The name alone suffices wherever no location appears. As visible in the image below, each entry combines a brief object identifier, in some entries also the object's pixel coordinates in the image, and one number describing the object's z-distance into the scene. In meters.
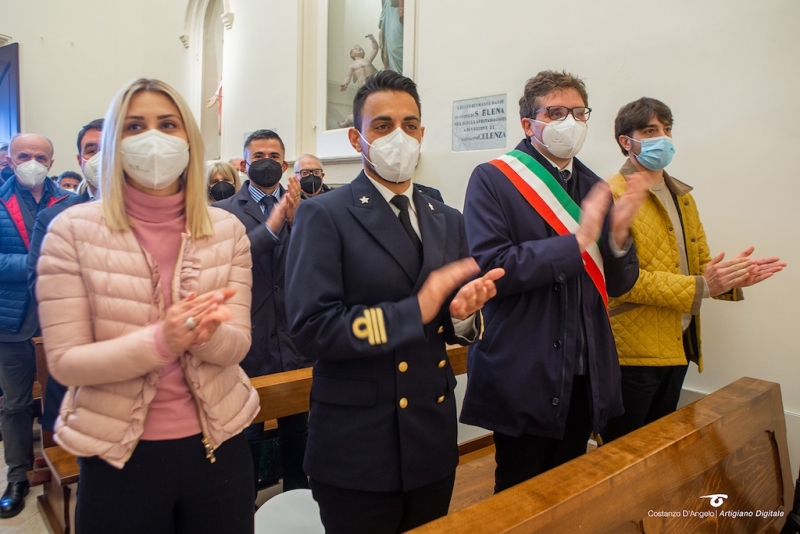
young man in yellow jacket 1.96
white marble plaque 3.81
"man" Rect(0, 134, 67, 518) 2.77
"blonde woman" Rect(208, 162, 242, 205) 3.14
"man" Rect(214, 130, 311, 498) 2.33
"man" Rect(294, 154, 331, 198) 2.95
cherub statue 5.20
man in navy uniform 1.20
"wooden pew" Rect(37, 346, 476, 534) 1.78
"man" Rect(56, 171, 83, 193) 5.93
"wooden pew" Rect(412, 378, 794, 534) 1.11
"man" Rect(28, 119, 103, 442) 1.78
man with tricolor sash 1.58
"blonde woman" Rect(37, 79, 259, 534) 1.08
